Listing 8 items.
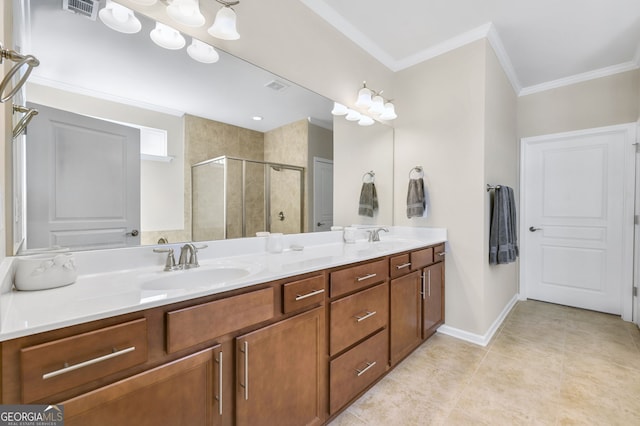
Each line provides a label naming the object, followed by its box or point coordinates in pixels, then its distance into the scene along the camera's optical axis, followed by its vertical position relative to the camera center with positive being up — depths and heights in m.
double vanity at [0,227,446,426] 0.68 -0.41
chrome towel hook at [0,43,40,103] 0.70 +0.38
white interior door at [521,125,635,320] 2.84 -0.09
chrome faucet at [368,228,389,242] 2.44 -0.22
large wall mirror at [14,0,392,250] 1.07 +0.32
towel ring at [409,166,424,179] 2.61 +0.37
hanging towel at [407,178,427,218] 2.52 +0.09
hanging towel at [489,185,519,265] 2.41 -0.18
